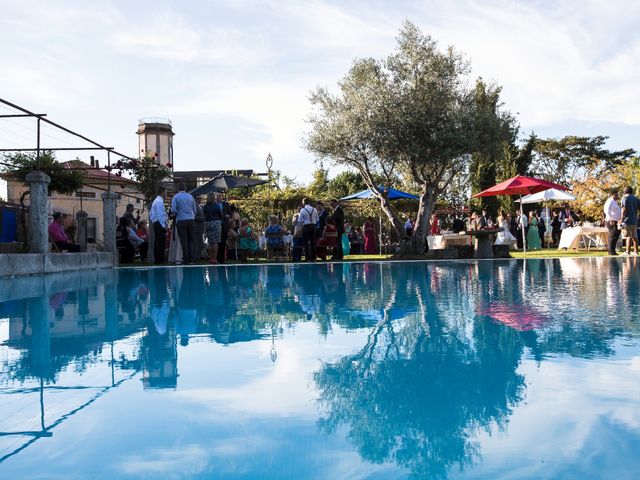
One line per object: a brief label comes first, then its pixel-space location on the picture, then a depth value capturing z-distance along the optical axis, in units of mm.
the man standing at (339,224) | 16594
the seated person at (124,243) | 15648
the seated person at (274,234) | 17031
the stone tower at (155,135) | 59781
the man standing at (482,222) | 20059
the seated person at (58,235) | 12672
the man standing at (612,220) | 16297
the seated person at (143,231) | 16516
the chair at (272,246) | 17078
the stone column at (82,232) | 13898
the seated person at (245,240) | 16562
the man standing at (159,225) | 14107
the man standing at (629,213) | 15180
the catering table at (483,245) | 17094
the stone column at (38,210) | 10195
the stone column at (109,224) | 13820
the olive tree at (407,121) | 19422
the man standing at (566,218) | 25289
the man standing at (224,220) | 15250
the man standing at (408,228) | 22766
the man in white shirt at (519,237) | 26048
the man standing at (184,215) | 13188
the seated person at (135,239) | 15625
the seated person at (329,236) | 16781
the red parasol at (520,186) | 19656
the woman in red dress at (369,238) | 23219
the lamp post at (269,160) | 26034
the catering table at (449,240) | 19156
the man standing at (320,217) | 16938
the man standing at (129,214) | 15502
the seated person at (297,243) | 16480
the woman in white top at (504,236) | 21984
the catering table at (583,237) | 20508
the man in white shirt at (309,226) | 15703
